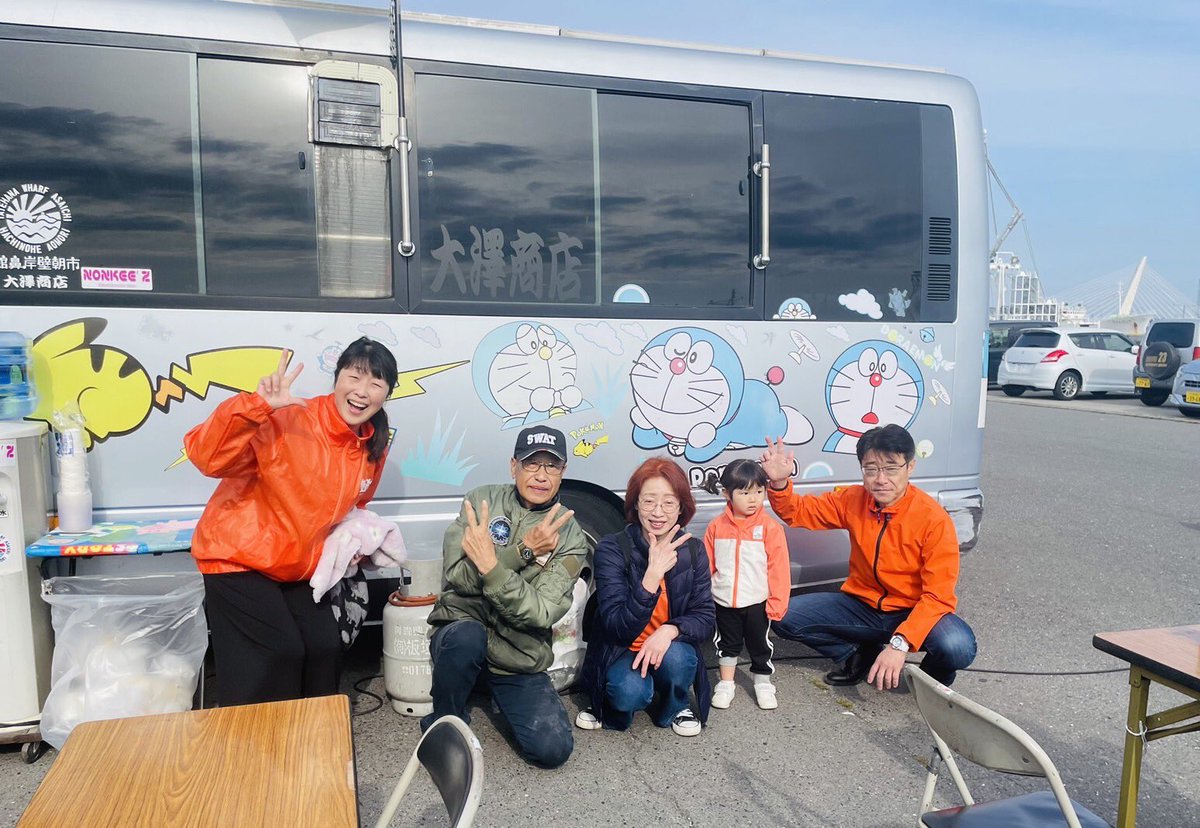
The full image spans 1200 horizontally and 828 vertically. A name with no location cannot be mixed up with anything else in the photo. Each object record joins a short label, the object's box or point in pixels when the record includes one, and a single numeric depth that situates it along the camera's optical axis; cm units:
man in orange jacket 376
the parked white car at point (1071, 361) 1938
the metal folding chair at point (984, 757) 182
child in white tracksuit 396
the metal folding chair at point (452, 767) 163
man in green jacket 331
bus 355
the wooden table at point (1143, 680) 226
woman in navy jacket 354
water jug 339
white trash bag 329
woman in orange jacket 319
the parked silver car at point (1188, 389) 1573
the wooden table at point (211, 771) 166
